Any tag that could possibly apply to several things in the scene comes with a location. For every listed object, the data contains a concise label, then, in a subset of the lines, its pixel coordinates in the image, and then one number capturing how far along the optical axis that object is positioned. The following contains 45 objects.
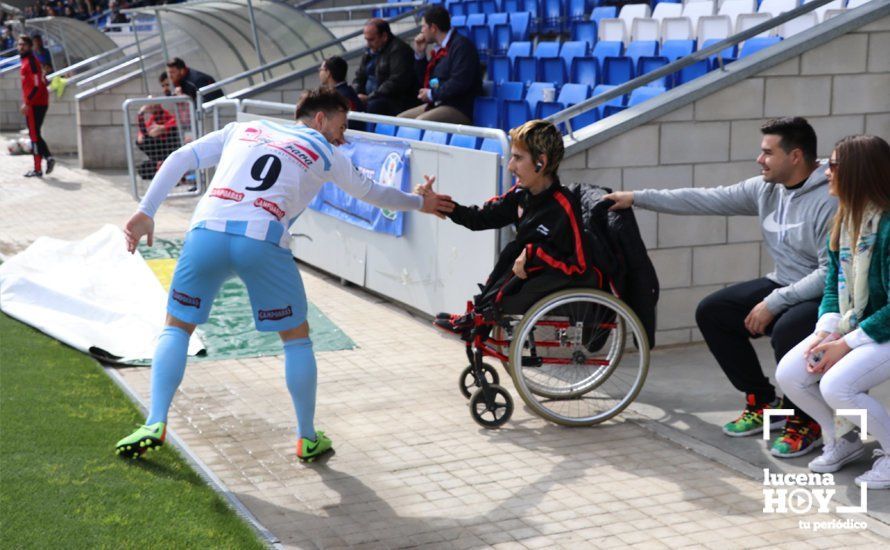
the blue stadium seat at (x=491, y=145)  7.50
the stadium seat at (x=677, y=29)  10.17
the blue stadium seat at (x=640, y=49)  10.05
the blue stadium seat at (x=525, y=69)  11.42
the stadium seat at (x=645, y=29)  10.57
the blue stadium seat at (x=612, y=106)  9.16
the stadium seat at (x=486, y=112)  10.98
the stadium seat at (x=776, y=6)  9.56
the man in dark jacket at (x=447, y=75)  10.58
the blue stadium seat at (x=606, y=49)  10.54
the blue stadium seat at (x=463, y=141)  8.22
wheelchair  5.77
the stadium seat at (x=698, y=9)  10.46
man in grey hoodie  5.37
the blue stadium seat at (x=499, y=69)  11.88
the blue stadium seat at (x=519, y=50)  11.85
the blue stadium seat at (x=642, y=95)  8.82
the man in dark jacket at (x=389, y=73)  11.38
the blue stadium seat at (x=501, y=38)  12.66
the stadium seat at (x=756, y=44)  8.70
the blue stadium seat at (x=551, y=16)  12.51
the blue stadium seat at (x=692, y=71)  9.34
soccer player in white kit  5.07
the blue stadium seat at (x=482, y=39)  12.88
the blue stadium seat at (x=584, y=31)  11.68
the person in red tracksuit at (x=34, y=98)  17.19
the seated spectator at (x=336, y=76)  11.02
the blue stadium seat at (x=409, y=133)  8.66
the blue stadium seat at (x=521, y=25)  12.48
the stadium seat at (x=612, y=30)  11.05
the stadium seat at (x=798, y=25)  9.03
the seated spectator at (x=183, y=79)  14.83
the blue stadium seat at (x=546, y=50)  11.38
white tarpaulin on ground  7.65
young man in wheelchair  5.73
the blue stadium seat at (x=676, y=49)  9.62
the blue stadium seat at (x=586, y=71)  10.48
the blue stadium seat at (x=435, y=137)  8.16
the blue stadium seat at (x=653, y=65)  9.57
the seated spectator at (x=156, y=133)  14.85
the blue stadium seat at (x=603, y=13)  11.72
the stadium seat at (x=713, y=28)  9.70
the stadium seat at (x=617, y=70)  10.02
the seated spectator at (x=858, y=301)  4.81
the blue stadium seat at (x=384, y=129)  9.77
